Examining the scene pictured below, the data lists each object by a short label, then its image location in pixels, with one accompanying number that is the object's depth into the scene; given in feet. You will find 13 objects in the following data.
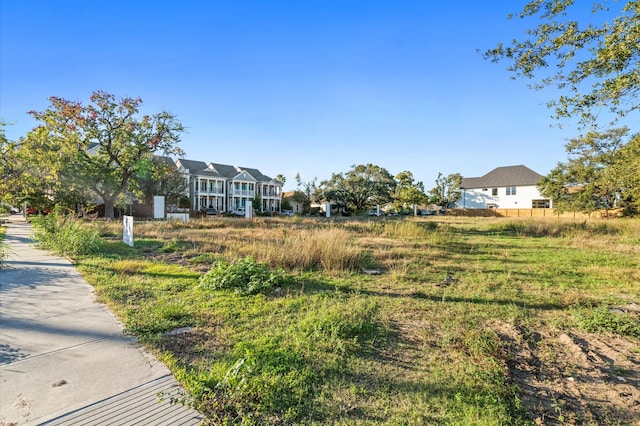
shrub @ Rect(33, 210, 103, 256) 26.73
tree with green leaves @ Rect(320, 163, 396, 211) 161.58
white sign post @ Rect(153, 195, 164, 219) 61.18
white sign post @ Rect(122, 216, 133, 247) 31.53
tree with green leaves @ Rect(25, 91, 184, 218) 70.08
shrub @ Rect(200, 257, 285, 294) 16.33
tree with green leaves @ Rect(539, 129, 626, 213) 101.30
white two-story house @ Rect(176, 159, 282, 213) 155.84
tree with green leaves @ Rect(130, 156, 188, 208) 83.46
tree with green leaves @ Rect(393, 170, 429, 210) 168.76
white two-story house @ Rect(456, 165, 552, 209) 149.18
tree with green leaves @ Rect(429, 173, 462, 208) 200.52
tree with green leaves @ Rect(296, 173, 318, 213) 190.96
